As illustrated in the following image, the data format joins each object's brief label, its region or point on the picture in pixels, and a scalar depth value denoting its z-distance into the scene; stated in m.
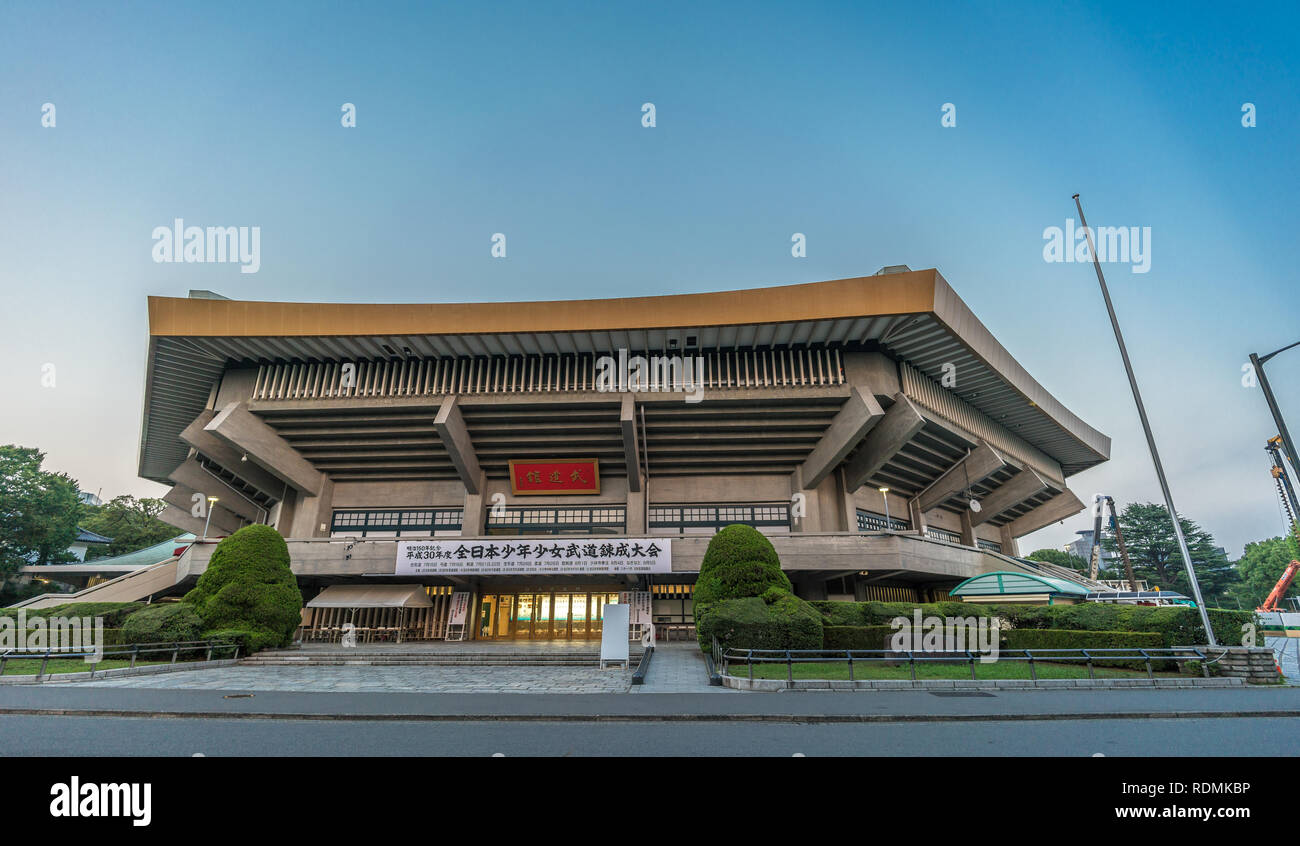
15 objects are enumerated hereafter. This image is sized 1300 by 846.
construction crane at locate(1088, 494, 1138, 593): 41.54
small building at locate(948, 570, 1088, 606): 19.89
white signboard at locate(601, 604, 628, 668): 15.89
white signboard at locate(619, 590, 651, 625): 25.59
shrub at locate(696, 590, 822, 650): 14.34
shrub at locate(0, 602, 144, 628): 20.06
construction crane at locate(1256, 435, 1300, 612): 44.56
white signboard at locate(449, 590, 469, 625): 26.20
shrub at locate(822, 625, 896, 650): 16.31
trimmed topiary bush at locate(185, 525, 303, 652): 18.16
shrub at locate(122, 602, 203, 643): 16.88
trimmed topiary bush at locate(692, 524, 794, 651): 17.05
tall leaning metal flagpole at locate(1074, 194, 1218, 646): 12.79
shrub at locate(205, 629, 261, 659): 17.41
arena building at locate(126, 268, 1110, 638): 24.08
